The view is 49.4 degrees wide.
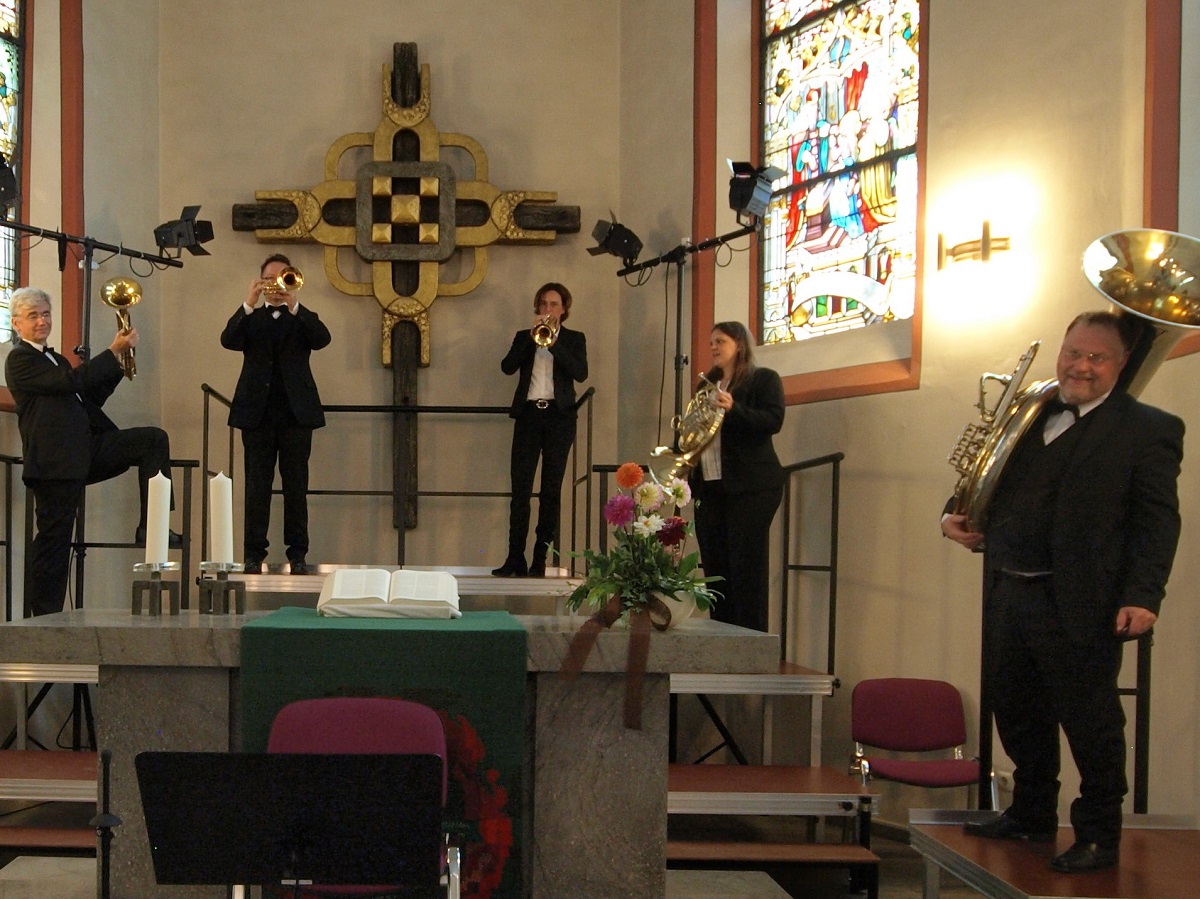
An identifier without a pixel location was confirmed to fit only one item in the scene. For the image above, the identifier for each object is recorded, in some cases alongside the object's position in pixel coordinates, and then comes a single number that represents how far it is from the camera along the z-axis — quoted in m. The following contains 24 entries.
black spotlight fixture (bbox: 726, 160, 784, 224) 6.16
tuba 3.32
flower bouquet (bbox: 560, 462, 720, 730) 3.21
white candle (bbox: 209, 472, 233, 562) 3.30
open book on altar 3.29
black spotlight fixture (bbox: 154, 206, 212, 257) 6.92
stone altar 3.07
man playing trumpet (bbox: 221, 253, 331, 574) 6.39
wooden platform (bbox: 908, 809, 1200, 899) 3.06
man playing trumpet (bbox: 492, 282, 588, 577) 6.60
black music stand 2.37
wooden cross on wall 7.87
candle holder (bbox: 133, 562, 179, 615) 3.29
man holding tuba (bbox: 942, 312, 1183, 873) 3.19
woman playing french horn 5.74
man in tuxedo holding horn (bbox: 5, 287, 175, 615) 5.80
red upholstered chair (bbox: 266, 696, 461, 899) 2.86
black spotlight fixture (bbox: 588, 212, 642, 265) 7.29
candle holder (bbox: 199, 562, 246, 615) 3.37
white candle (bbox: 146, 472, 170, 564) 3.23
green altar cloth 3.07
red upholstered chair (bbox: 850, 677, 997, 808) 5.19
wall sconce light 5.23
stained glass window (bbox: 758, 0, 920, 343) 6.28
